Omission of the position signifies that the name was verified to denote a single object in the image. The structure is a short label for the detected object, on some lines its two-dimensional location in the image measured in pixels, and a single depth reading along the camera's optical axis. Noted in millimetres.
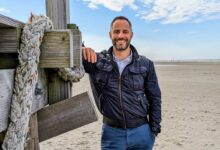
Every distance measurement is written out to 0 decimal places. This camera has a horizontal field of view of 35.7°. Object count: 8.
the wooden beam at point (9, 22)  1319
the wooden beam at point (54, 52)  1571
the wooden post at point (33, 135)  1705
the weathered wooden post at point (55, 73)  1816
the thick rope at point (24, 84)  1350
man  3076
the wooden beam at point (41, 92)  1586
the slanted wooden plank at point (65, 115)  1818
